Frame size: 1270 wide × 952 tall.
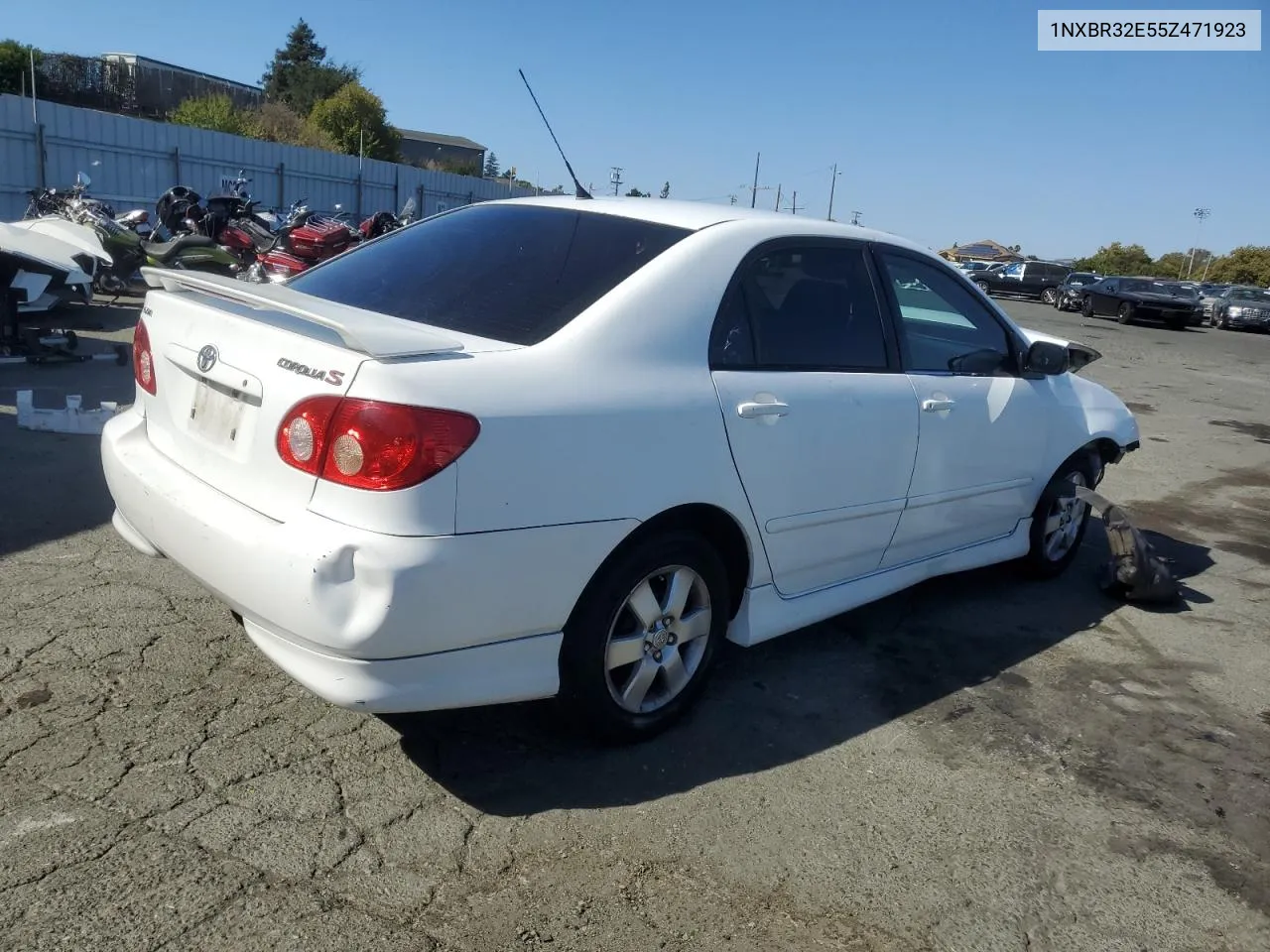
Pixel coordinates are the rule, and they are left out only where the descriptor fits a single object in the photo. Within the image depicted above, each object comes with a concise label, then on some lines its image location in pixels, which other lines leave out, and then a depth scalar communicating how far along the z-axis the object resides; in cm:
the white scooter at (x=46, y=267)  880
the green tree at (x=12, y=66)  4191
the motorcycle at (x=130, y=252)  1146
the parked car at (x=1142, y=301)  2950
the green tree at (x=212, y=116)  3709
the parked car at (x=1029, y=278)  4022
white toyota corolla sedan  264
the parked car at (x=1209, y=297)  3391
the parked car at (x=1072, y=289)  3497
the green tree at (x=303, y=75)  6181
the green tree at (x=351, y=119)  5056
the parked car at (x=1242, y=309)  3180
